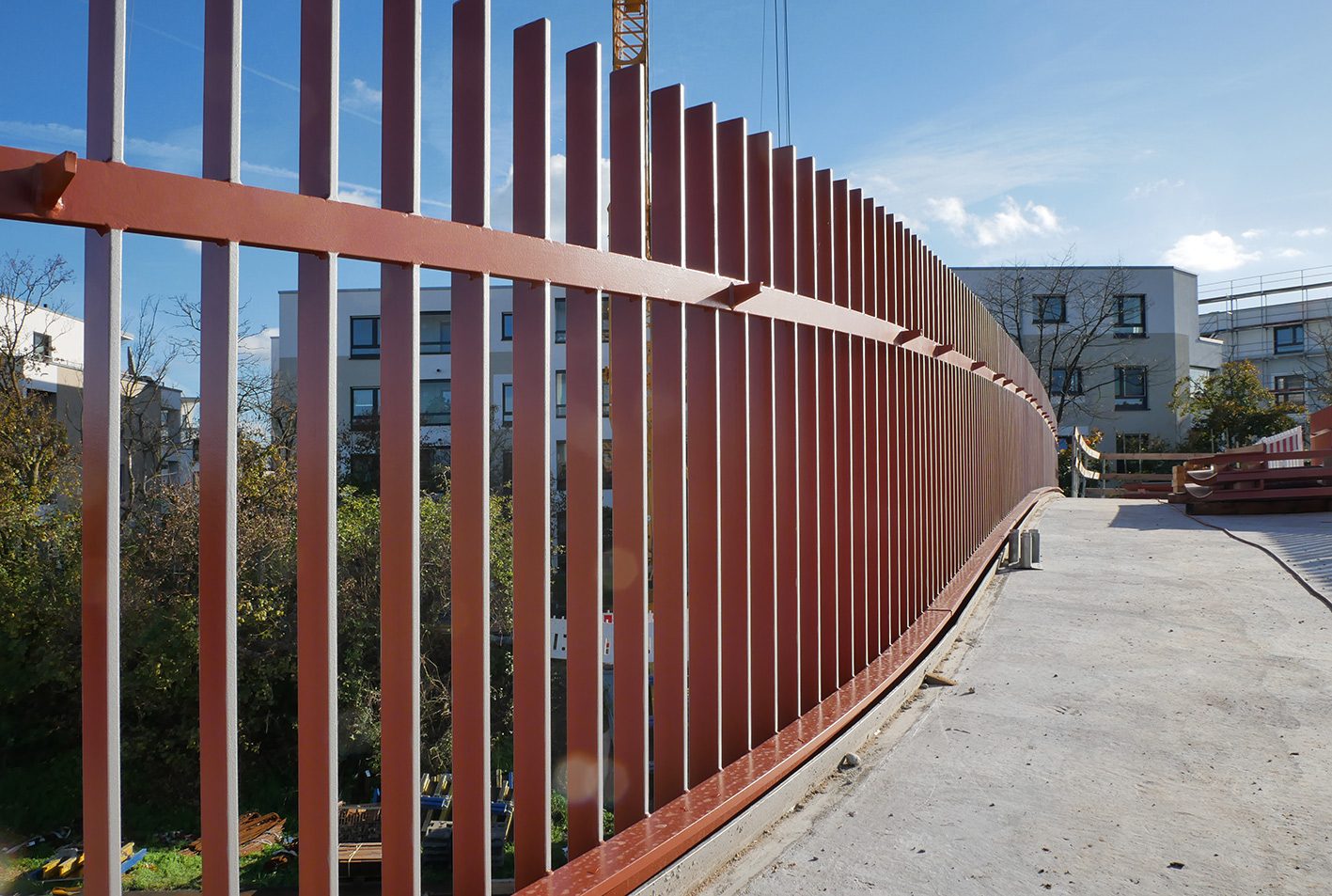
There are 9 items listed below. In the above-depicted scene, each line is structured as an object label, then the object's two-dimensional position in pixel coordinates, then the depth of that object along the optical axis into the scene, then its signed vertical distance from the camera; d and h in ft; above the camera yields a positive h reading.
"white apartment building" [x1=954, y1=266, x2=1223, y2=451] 153.89 +18.78
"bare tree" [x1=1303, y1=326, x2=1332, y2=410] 157.21 +15.99
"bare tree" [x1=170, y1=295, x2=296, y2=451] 71.31 +3.65
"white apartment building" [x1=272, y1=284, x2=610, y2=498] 112.06 +13.04
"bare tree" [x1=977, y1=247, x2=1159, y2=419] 154.40 +22.20
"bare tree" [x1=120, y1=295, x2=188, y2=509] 51.06 +2.19
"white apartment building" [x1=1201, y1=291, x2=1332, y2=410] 181.27 +22.85
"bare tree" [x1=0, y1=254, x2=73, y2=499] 67.87 +4.08
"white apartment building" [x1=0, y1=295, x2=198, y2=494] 70.69 +7.66
